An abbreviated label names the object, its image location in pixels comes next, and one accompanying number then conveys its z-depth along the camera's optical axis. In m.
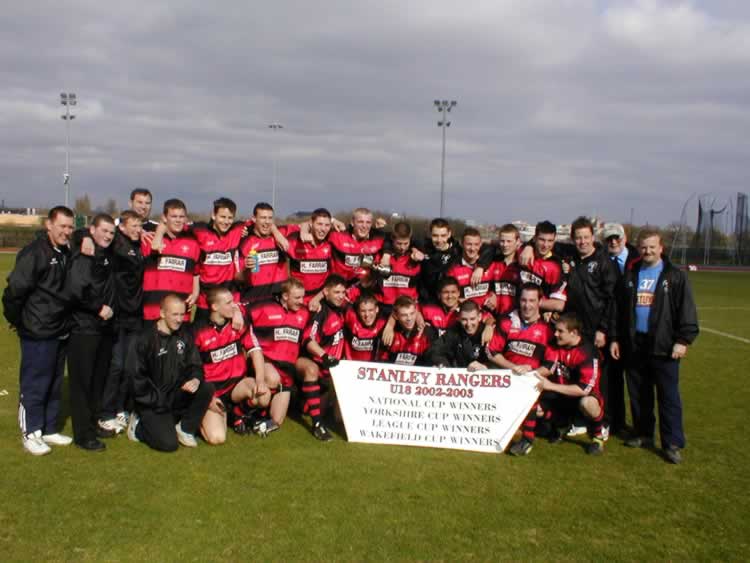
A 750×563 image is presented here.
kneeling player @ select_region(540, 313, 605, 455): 5.21
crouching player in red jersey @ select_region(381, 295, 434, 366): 5.71
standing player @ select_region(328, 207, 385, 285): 6.51
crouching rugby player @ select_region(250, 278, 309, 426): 5.72
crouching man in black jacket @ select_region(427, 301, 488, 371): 5.58
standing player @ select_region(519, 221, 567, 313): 5.79
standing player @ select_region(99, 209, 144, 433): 5.43
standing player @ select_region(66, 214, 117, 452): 4.78
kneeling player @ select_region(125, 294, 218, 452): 4.93
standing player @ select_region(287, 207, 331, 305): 6.38
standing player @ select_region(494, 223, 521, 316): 5.98
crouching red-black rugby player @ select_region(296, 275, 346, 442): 5.48
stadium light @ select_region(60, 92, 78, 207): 38.25
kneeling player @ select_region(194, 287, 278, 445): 5.34
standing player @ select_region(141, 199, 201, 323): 5.84
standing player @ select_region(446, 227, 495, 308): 6.10
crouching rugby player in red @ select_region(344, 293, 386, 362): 6.02
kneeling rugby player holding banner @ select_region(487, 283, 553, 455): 5.43
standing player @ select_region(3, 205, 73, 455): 4.55
